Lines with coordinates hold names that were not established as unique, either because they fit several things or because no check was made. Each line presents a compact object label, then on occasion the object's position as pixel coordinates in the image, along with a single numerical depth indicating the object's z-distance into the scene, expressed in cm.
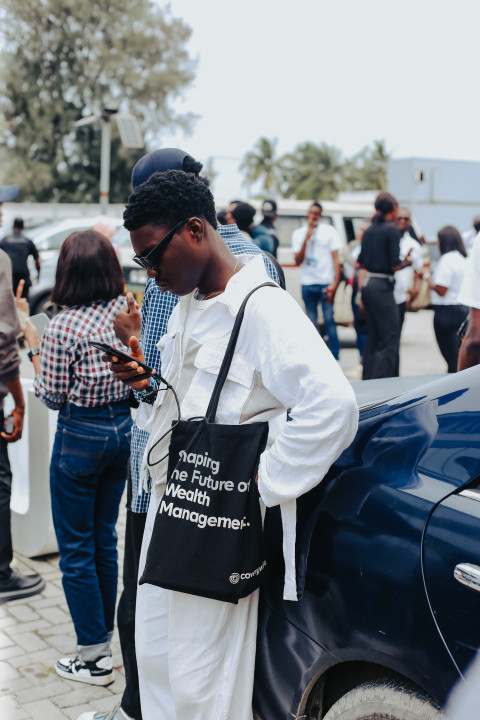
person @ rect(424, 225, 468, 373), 806
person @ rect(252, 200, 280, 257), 941
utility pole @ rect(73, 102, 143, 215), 1659
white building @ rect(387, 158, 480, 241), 3497
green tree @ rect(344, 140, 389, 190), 6331
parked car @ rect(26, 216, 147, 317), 1138
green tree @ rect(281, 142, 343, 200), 6156
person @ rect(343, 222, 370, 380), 888
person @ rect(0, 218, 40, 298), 1120
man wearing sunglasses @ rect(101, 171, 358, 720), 206
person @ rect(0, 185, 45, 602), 402
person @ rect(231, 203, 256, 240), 760
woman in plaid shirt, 333
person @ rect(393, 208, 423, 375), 1095
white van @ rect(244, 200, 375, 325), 1306
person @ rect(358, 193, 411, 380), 820
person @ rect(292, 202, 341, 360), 1028
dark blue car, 181
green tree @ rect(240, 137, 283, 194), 6303
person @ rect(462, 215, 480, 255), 1396
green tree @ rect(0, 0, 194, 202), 3991
